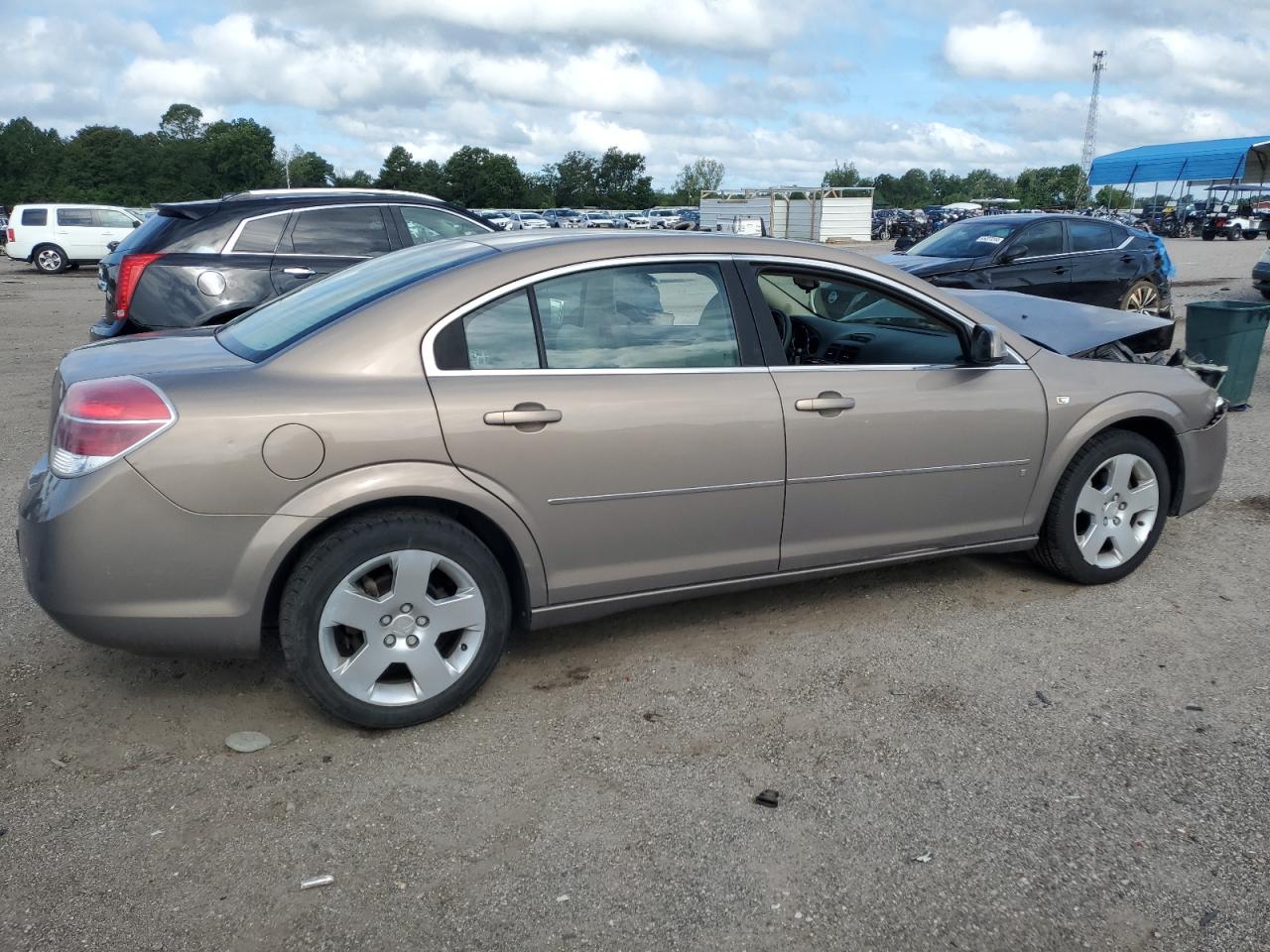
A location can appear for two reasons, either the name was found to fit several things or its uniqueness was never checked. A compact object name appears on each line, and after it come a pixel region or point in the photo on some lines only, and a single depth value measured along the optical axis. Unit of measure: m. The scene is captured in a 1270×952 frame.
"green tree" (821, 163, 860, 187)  108.92
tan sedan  3.12
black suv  7.12
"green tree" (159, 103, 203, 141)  110.31
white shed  40.72
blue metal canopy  42.09
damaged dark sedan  11.09
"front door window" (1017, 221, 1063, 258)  11.34
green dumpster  8.06
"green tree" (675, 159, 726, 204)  107.69
